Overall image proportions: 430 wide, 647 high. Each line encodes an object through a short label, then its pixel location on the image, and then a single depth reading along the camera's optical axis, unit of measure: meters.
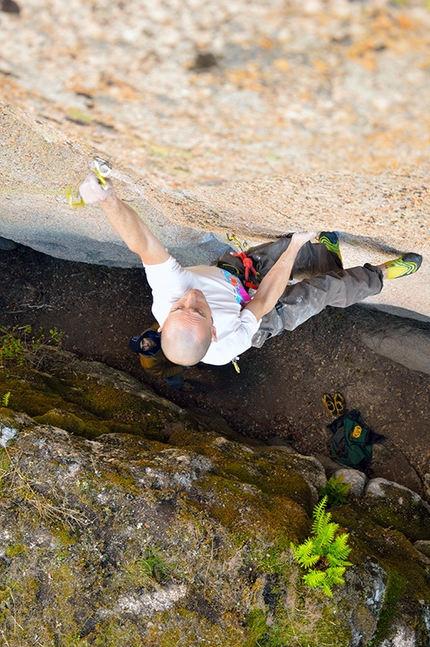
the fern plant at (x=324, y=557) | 3.21
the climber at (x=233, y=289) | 2.72
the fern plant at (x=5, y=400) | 4.09
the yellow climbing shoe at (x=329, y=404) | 6.21
